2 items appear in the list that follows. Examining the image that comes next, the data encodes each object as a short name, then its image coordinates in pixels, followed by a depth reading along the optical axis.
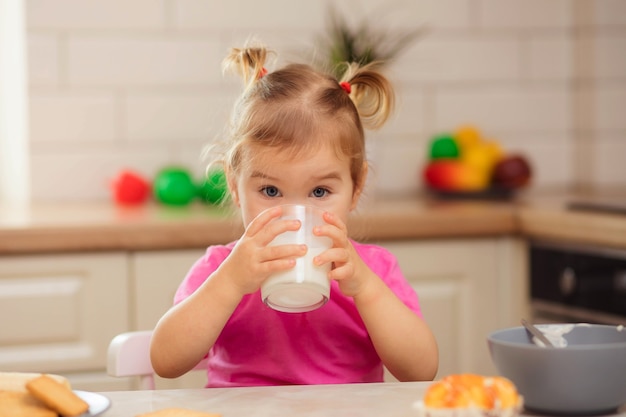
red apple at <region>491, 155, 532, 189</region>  2.53
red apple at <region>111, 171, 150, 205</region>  2.43
